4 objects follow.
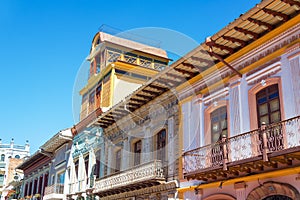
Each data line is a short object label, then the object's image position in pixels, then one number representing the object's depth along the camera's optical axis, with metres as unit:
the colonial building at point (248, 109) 9.22
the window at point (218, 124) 11.87
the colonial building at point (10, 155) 49.03
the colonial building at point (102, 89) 19.31
